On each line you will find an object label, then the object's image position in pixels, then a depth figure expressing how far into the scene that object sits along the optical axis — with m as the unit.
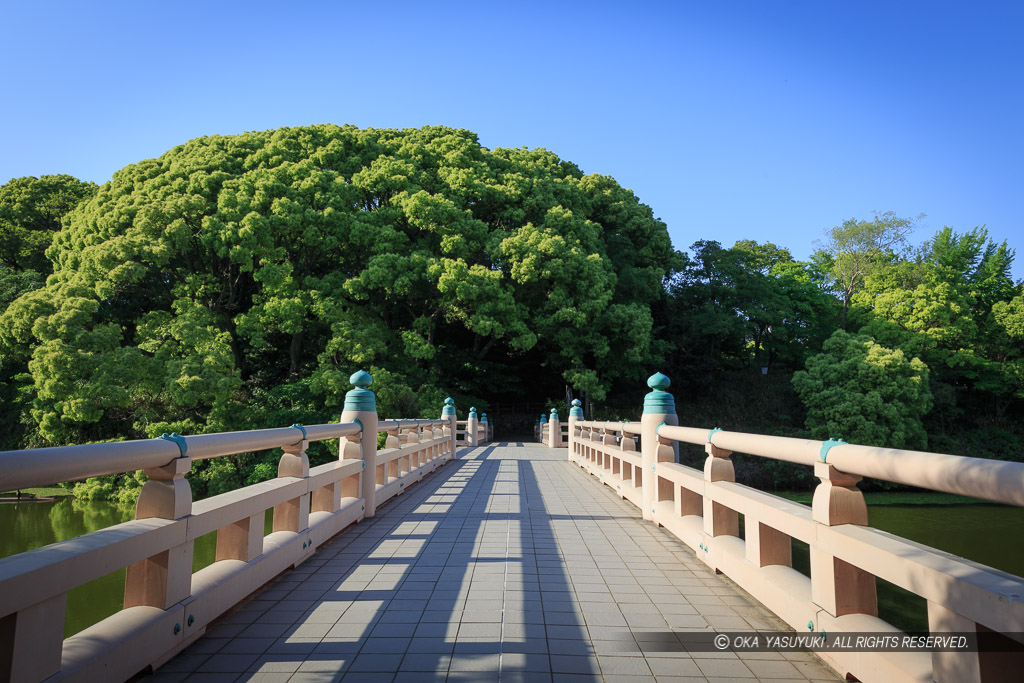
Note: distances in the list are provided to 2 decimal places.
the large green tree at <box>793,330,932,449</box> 23.41
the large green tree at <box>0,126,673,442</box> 16.64
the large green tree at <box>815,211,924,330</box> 32.28
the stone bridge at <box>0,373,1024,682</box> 1.81
